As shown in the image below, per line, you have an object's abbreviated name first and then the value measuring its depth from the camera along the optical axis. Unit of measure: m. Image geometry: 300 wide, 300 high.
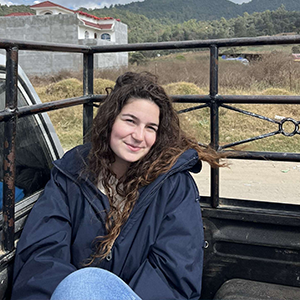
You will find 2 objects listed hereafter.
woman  1.38
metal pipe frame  1.37
